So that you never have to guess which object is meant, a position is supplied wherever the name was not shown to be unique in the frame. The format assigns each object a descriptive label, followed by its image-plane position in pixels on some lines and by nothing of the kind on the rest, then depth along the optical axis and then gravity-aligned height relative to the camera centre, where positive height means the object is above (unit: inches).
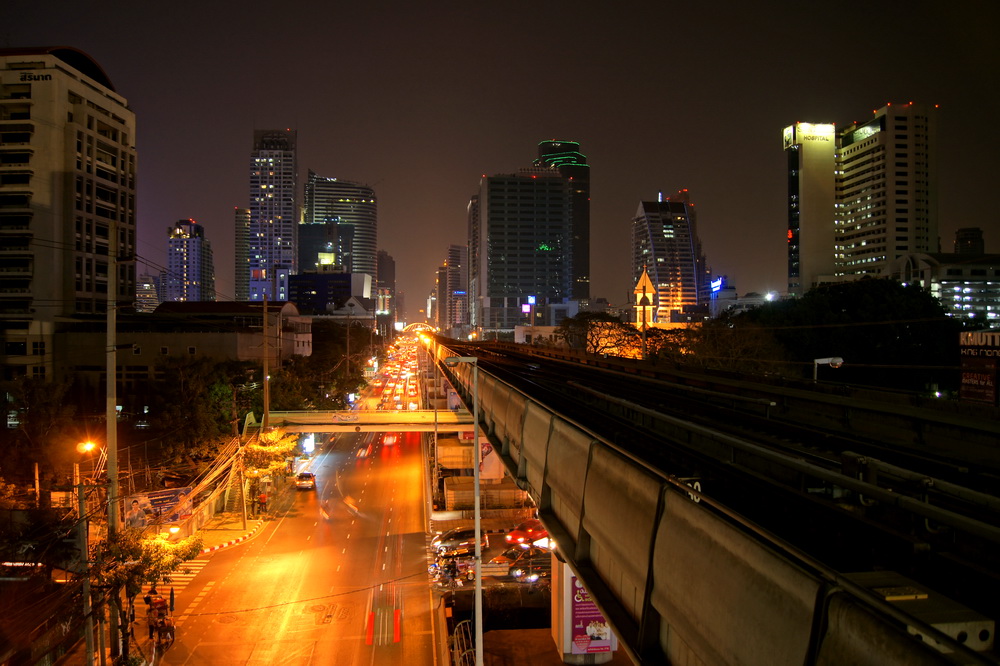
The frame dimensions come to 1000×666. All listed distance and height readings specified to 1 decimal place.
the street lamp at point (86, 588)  543.2 -231.4
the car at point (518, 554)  1101.1 -411.3
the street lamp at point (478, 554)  516.4 -203.7
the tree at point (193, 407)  1365.7 -167.9
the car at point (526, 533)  1196.1 -403.1
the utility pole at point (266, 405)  1430.9 -161.1
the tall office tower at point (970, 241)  7507.4 +1230.8
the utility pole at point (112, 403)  549.6 -63.0
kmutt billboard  1006.3 -52.6
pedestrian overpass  1402.6 -202.8
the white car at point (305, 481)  1646.2 -401.0
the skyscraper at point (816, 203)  5895.7 +1348.3
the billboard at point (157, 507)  921.5 -284.1
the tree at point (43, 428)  1234.6 -196.5
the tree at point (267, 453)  1336.1 -261.7
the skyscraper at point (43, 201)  2214.6 +548.7
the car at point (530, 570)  1045.2 -420.9
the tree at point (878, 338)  2085.4 -4.6
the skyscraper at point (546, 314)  6998.0 +296.1
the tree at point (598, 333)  2950.3 +26.5
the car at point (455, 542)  1112.2 -399.0
